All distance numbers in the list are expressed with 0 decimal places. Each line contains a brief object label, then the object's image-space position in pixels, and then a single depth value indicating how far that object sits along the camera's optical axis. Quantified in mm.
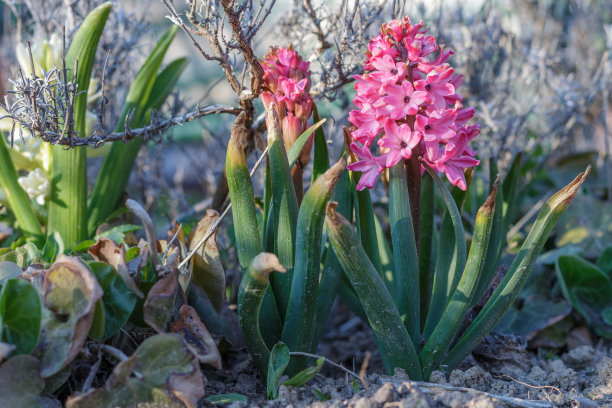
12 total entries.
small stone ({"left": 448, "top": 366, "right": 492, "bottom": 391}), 1003
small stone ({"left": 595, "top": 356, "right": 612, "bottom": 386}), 1033
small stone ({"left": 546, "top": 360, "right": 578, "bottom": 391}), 1035
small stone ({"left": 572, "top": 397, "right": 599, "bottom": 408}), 975
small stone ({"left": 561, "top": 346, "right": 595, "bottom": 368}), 1096
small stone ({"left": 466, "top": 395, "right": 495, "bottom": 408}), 938
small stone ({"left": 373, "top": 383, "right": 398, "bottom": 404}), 938
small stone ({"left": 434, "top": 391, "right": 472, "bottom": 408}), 943
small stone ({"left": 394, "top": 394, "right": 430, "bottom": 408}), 932
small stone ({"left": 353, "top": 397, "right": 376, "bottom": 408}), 935
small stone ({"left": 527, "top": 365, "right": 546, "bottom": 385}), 1037
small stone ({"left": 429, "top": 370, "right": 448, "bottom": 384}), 999
